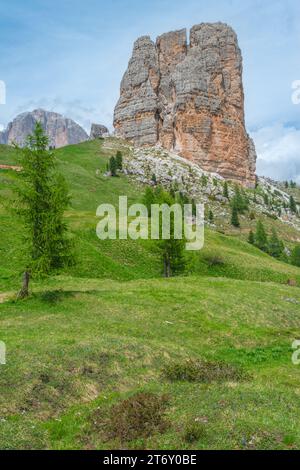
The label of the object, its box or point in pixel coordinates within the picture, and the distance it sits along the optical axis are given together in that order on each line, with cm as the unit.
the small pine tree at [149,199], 8550
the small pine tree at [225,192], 15982
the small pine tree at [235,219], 13086
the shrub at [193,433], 1231
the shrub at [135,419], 1308
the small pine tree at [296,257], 9325
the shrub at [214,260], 6304
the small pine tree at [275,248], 10025
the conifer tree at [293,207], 19138
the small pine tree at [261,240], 10050
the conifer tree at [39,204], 3180
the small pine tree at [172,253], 4688
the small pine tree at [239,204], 14281
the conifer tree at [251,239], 10434
